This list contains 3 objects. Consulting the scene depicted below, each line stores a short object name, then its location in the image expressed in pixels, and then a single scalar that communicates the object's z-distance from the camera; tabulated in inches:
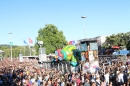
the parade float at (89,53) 757.9
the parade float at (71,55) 998.4
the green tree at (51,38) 2827.3
